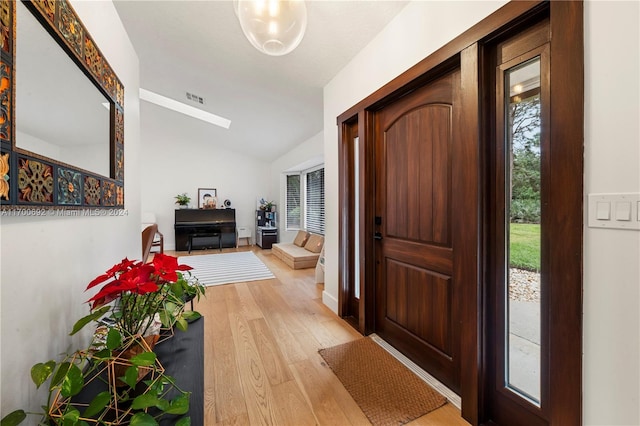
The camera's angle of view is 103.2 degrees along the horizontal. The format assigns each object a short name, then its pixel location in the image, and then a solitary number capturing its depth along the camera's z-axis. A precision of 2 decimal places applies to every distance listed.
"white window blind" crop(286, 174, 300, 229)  6.70
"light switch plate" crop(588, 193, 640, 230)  0.83
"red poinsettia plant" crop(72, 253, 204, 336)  0.76
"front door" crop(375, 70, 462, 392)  1.56
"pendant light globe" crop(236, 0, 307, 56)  1.25
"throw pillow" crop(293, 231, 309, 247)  5.52
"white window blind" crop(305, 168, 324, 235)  5.60
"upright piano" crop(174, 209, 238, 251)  6.40
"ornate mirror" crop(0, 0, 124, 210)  0.70
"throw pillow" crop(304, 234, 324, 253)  4.93
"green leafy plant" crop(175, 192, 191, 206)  6.54
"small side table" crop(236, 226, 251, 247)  7.11
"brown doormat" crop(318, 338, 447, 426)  1.39
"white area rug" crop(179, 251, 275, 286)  3.92
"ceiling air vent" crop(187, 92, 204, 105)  3.97
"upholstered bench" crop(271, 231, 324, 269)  4.60
